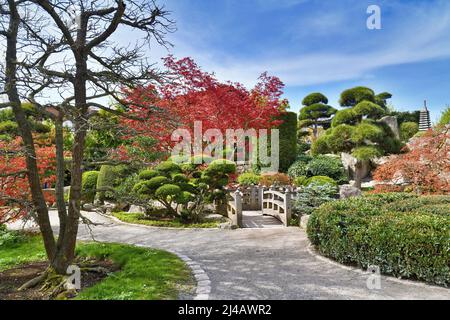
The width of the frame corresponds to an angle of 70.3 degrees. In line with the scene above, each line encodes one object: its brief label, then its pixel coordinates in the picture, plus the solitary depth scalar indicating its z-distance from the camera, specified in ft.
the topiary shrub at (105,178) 35.32
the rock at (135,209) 30.91
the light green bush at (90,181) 37.68
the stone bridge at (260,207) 24.94
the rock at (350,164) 48.03
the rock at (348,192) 28.37
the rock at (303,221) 23.34
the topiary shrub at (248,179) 37.66
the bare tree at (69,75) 13.34
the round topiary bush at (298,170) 44.18
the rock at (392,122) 46.03
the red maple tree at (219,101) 36.22
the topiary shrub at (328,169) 42.78
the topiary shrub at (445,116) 44.76
